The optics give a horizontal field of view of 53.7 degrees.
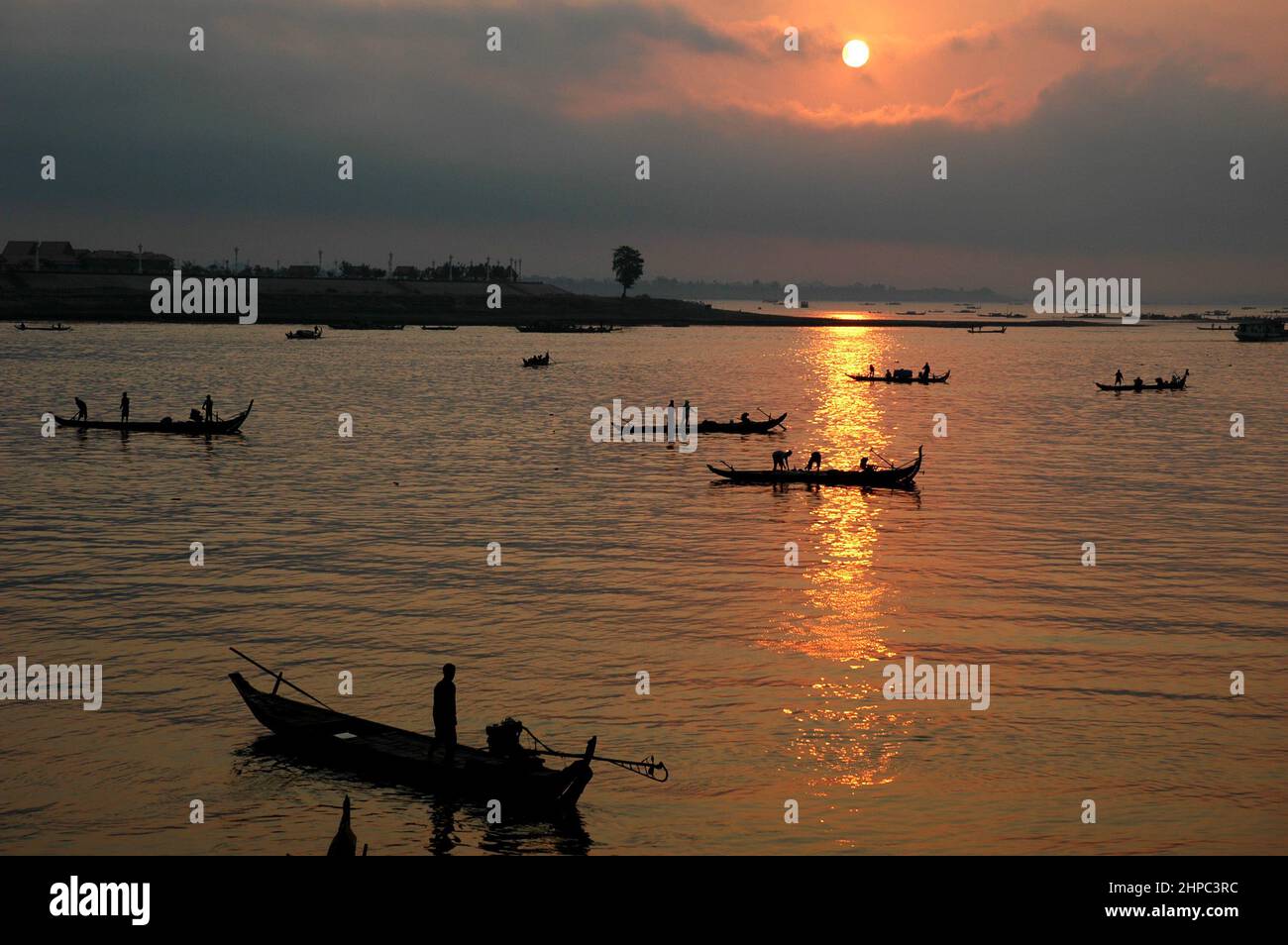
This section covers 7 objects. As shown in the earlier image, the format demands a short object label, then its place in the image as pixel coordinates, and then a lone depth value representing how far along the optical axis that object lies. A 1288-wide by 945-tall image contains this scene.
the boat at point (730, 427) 71.56
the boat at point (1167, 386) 108.44
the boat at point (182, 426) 66.44
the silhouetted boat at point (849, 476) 51.03
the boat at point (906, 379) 116.86
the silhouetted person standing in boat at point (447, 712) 18.94
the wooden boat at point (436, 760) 18.47
